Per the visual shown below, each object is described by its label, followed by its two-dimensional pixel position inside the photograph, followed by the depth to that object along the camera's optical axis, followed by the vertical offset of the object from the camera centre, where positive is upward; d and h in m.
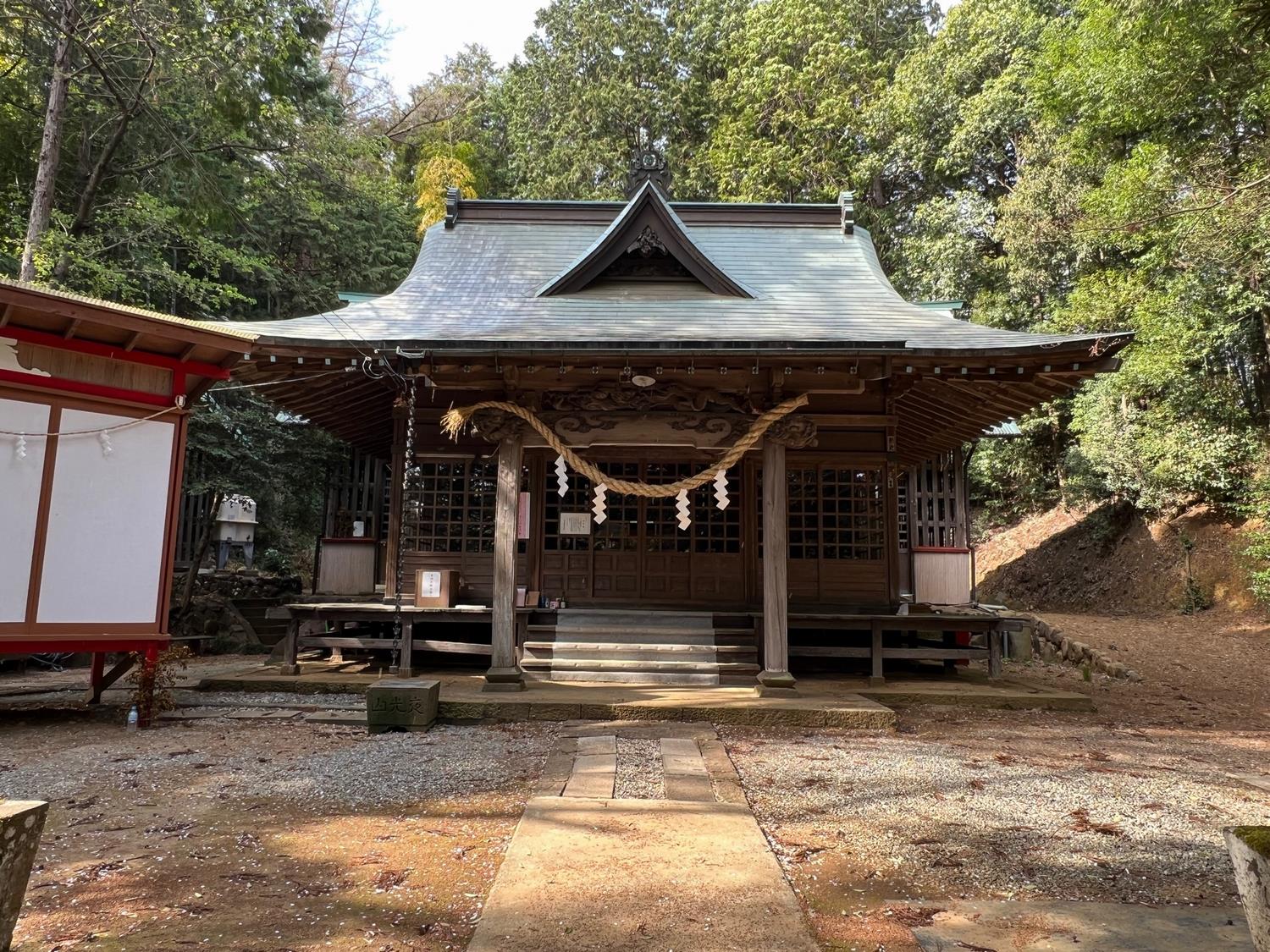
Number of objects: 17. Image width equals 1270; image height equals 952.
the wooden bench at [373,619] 8.77 -0.61
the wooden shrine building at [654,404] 7.63 +1.97
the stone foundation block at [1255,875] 2.11 -0.82
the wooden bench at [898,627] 8.66 -0.56
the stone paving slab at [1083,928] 2.71 -1.29
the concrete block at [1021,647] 13.66 -1.19
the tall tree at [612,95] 27.81 +17.84
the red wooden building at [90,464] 6.00 +0.82
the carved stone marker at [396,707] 6.35 -1.15
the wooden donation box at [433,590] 9.16 -0.25
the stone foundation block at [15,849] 2.24 -0.86
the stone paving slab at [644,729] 6.28 -1.32
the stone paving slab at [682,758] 5.10 -1.31
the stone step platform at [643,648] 8.33 -0.84
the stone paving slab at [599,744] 5.69 -1.31
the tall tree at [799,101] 24.80 +15.80
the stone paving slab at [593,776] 4.57 -1.31
